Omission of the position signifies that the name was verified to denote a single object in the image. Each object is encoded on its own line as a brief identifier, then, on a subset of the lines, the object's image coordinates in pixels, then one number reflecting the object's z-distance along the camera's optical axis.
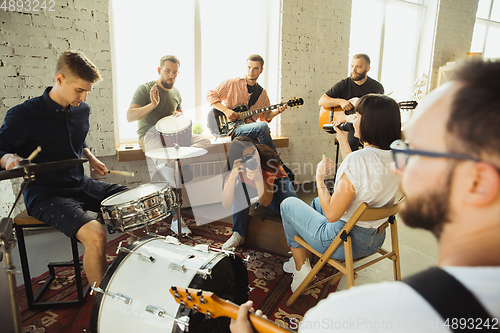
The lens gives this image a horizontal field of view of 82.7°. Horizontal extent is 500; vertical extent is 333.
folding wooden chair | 1.40
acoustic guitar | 3.64
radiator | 3.51
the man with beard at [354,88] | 3.55
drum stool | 1.74
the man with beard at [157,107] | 2.85
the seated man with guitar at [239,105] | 3.39
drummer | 1.66
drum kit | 1.11
